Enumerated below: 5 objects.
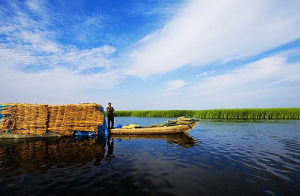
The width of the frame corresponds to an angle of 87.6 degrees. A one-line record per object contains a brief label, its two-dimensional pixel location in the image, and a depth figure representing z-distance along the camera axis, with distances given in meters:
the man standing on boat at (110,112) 16.52
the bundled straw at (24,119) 14.09
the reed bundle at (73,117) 15.14
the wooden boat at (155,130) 15.61
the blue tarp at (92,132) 15.52
